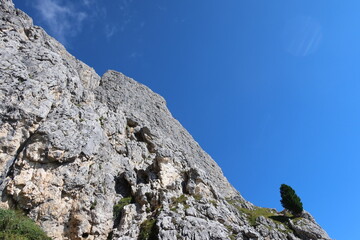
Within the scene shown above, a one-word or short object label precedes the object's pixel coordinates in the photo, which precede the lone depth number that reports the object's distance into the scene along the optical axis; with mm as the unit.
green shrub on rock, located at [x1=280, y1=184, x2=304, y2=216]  53594
